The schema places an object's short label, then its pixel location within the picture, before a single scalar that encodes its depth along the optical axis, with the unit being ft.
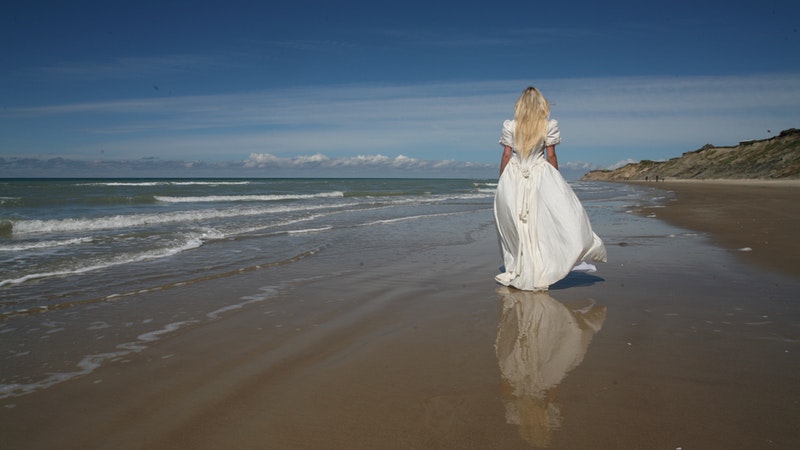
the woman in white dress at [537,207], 16.19
